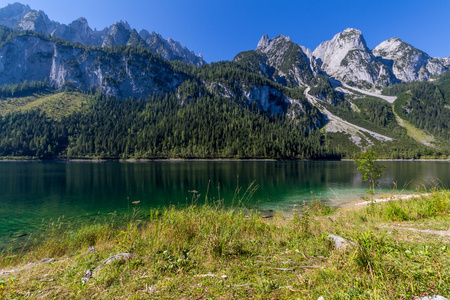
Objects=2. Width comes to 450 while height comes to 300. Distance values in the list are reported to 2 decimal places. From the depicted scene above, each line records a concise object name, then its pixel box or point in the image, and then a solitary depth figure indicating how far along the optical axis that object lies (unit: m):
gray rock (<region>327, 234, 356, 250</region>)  4.04
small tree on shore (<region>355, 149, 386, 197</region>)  16.70
